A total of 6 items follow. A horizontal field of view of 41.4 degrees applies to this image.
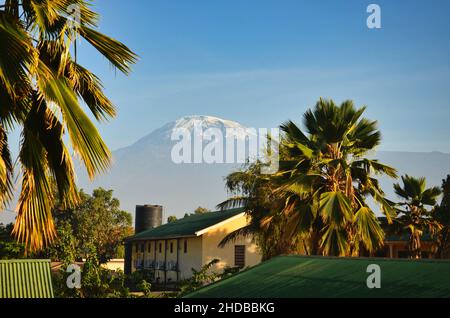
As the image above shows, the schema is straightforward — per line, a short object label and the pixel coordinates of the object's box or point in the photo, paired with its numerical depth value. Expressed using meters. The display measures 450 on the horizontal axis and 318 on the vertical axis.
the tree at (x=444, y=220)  30.98
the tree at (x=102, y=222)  76.56
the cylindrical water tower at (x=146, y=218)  57.68
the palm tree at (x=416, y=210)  33.25
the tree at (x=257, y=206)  30.23
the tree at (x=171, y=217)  128.38
